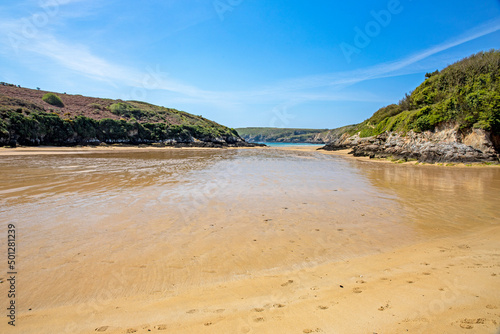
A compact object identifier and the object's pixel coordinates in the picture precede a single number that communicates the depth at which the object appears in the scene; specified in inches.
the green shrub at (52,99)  1941.4
